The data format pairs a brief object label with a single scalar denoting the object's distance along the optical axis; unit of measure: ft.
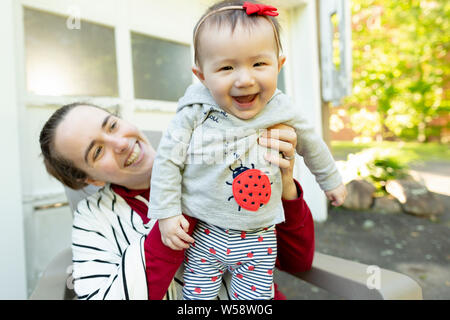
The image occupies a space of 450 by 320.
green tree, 25.36
